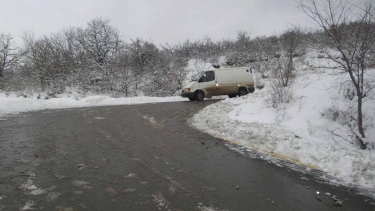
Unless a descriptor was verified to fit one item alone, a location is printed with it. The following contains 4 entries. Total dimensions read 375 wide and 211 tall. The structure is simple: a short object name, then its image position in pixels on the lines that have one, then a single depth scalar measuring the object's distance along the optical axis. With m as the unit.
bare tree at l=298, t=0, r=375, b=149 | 6.10
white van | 19.25
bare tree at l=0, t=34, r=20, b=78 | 40.87
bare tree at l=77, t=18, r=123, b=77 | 41.12
